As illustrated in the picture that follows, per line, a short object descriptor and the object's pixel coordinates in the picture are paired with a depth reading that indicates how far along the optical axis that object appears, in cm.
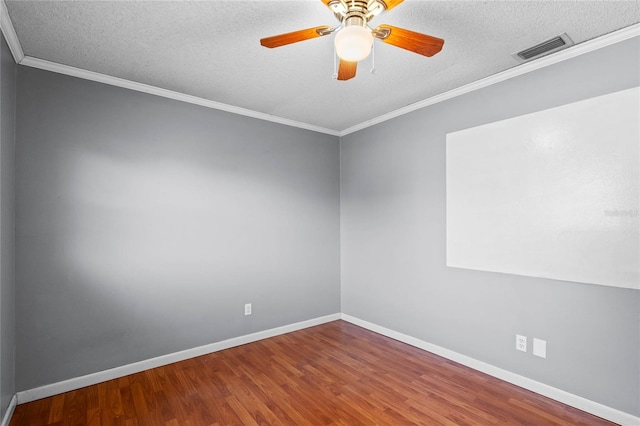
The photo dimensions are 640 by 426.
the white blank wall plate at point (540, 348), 239
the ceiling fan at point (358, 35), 150
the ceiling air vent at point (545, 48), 215
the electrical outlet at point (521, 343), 250
